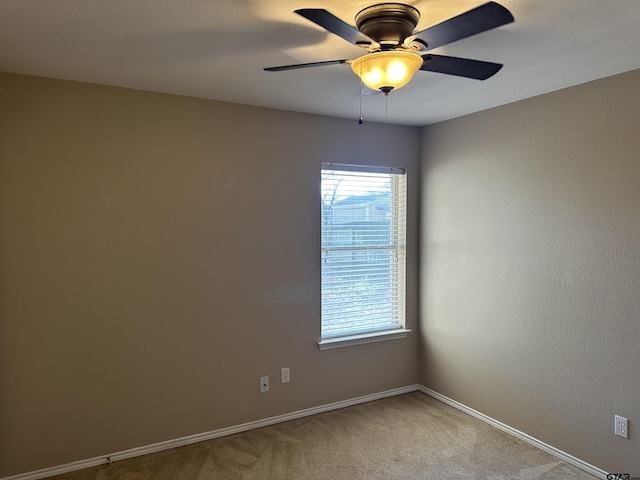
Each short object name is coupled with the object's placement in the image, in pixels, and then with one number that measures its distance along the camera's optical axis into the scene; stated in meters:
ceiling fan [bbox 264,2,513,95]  1.51
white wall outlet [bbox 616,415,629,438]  2.50
